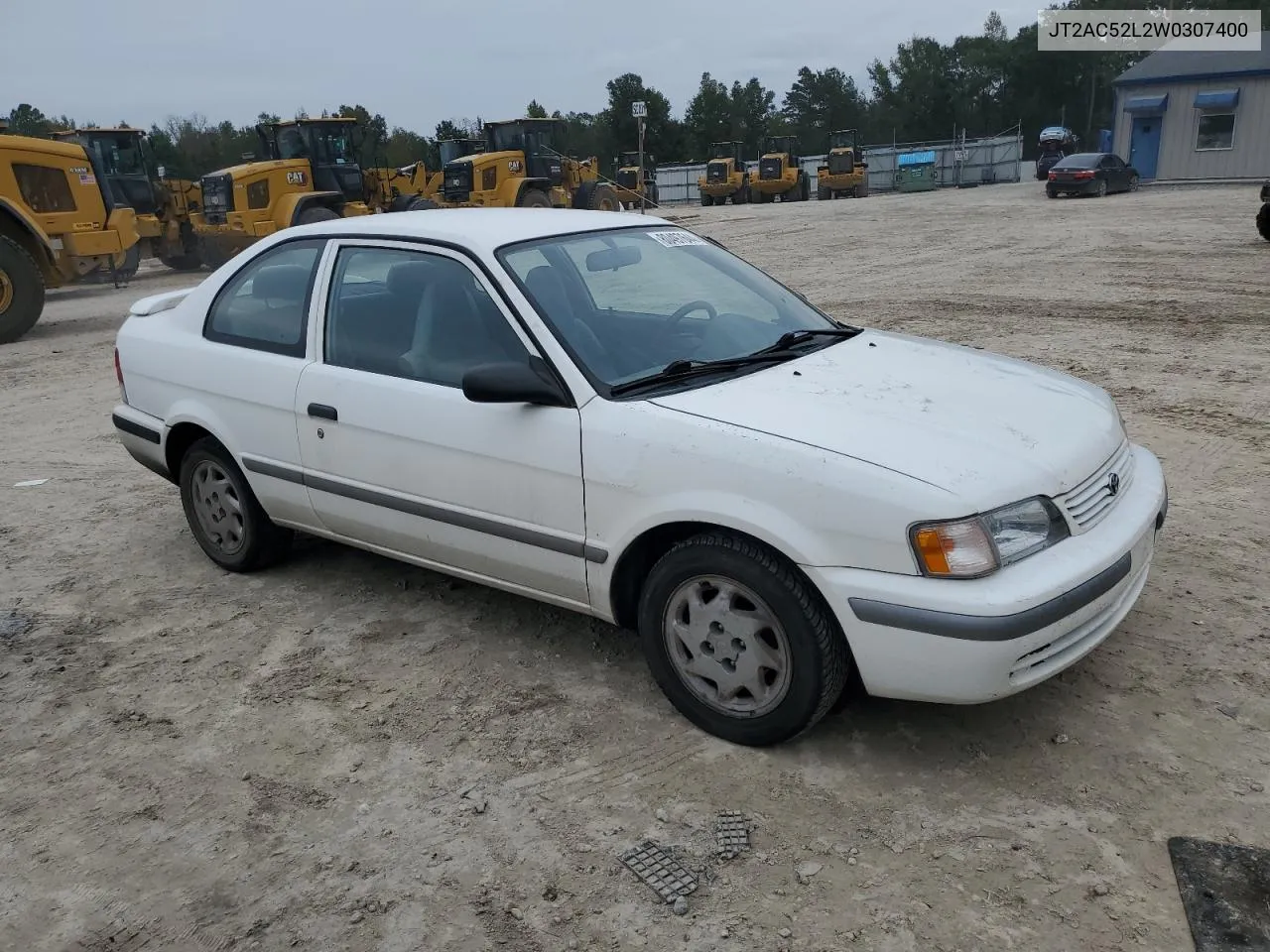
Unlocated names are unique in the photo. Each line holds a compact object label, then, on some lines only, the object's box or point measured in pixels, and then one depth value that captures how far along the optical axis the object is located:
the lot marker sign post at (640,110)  24.22
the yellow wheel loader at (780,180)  39.69
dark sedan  27.47
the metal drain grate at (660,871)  2.57
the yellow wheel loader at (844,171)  39.56
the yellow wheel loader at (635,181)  34.00
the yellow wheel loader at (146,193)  19.36
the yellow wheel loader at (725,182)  40.84
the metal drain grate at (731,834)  2.70
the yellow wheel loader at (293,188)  18.39
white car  2.76
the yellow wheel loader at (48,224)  12.50
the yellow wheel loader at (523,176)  21.14
